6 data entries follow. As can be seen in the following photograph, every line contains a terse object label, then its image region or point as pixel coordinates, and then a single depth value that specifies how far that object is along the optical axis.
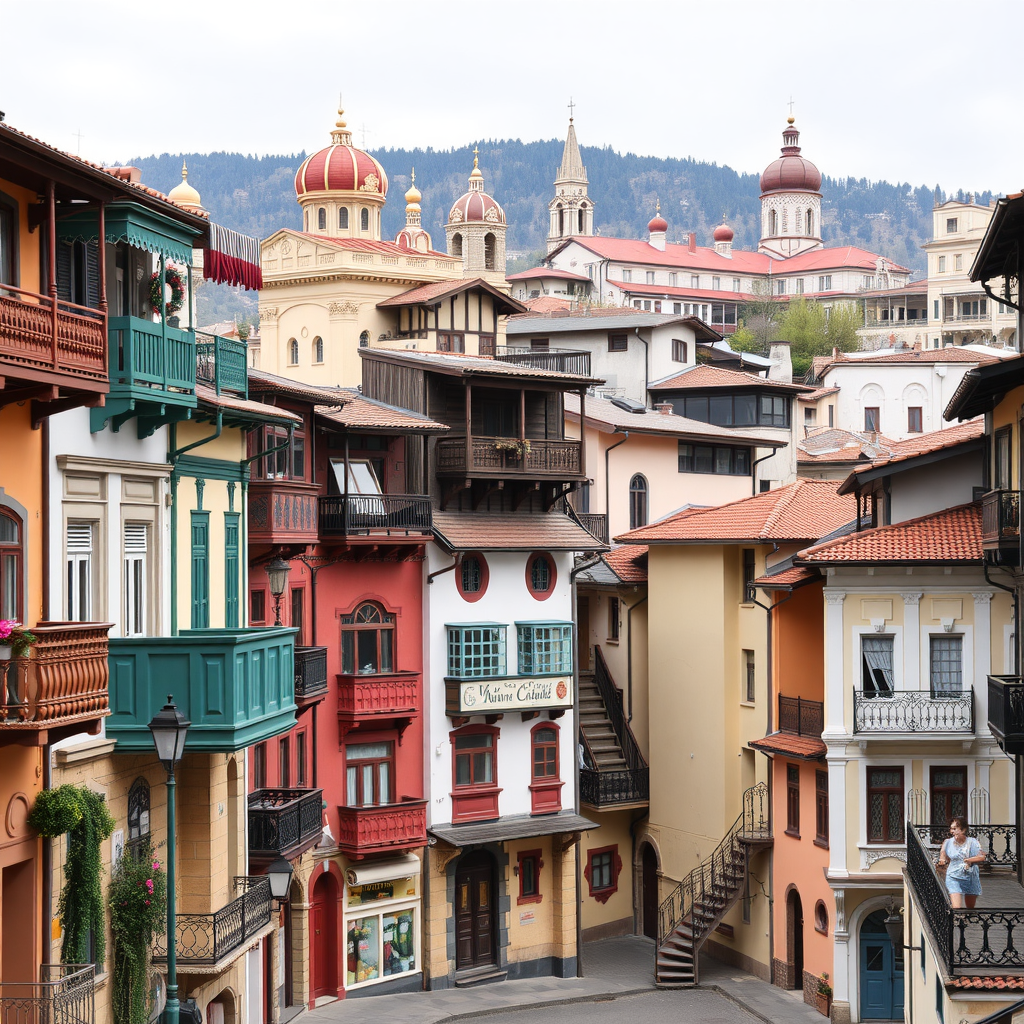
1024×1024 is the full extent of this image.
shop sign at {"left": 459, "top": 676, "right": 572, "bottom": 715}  39.34
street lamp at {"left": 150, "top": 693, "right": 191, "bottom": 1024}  17.55
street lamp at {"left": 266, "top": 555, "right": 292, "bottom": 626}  28.59
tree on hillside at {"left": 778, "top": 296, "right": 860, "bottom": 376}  128.75
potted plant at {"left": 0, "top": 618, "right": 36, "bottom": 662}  15.95
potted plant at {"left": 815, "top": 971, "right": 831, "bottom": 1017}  37.44
